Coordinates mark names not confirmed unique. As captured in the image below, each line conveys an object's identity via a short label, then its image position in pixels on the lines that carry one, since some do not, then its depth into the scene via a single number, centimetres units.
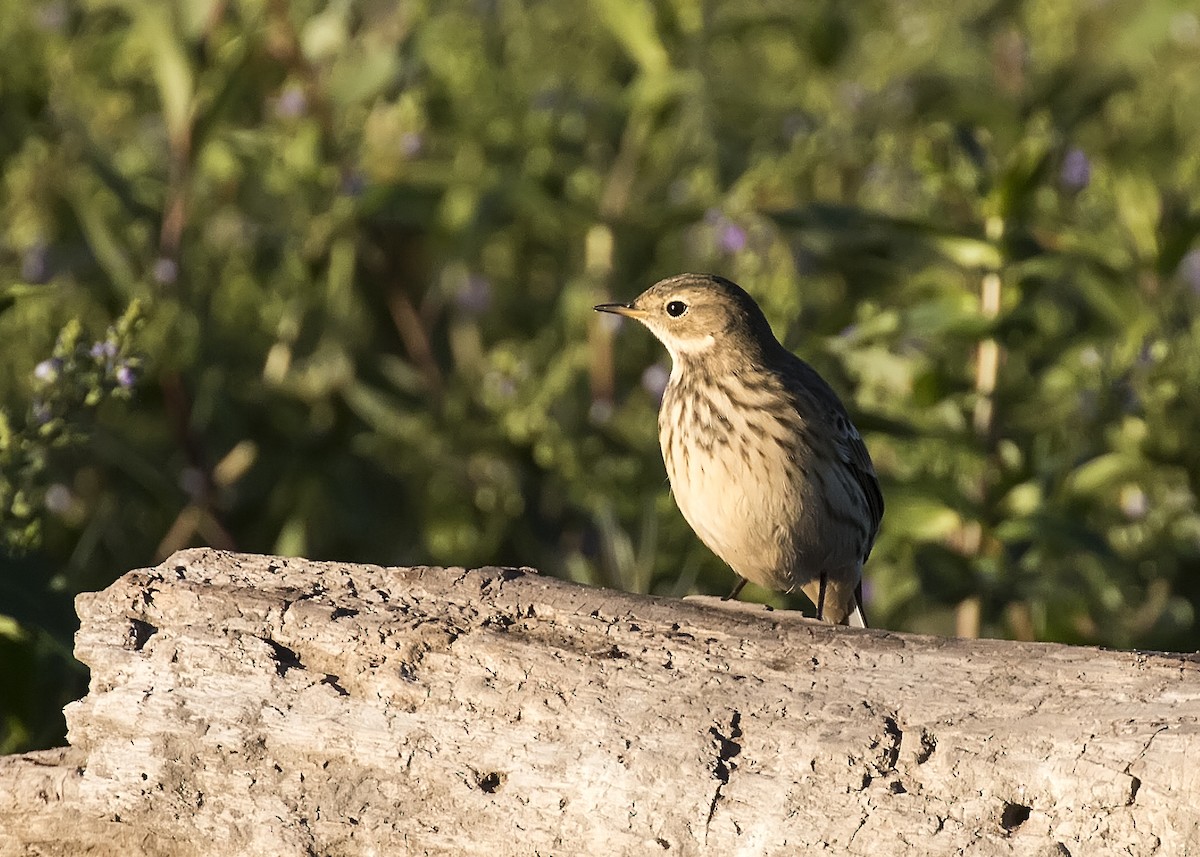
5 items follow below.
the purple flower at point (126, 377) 1185
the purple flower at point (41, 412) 1189
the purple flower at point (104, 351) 1184
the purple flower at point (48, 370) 1162
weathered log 836
